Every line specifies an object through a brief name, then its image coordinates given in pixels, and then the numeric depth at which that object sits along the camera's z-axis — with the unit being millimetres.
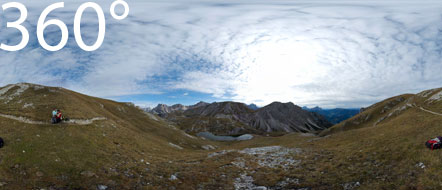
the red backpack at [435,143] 23062
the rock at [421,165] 20112
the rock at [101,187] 20864
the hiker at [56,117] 37250
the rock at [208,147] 79238
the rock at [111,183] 22098
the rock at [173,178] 24608
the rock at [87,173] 23219
